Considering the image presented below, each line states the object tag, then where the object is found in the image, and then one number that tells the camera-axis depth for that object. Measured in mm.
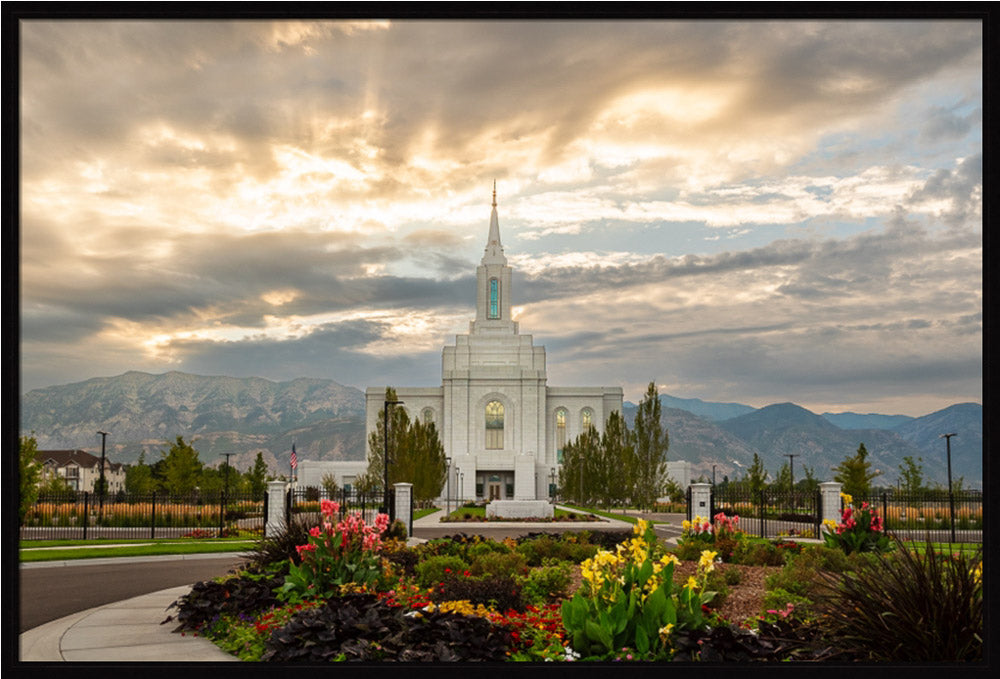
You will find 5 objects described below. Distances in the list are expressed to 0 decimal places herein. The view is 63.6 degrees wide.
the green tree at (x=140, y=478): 61656
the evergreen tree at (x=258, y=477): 60731
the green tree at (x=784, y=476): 55969
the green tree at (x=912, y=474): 45062
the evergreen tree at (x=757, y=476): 54912
